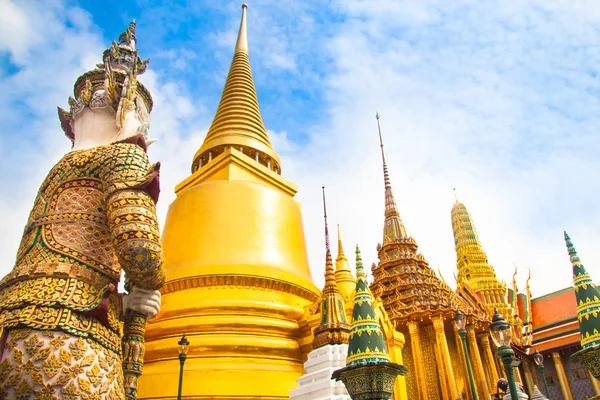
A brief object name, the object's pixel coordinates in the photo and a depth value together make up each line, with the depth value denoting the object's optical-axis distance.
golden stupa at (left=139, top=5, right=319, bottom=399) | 8.66
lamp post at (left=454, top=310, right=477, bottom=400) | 6.96
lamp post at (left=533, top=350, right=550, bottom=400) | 10.41
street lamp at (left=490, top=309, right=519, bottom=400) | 4.61
